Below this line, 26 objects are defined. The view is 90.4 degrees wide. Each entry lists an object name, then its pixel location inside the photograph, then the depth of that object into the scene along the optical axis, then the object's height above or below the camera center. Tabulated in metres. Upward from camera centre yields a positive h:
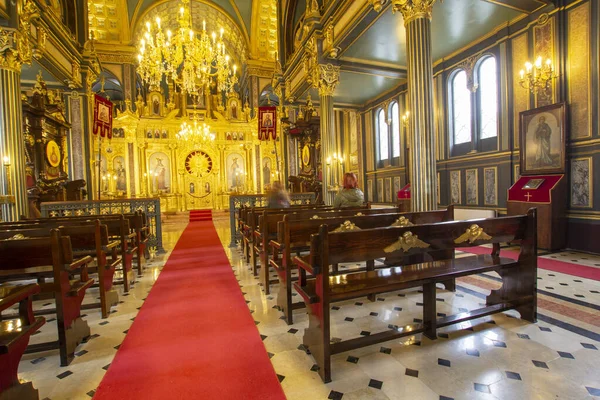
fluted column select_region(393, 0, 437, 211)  5.35 +1.61
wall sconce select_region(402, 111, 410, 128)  11.15 +2.68
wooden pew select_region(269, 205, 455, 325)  3.54 -0.48
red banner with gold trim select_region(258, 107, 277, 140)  12.45 +3.11
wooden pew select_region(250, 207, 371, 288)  4.48 -0.58
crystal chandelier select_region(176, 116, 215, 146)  15.60 +3.32
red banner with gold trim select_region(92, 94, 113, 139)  9.38 +2.70
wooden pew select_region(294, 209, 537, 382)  2.43 -0.82
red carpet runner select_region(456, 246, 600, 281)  4.76 -1.45
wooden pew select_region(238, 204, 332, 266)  5.61 -0.62
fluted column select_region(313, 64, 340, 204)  9.41 +2.42
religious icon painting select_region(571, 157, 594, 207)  6.13 +0.03
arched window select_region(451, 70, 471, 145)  9.46 +2.56
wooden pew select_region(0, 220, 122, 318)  3.56 -0.50
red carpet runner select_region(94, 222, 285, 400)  2.26 -1.47
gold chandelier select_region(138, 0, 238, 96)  7.84 +4.00
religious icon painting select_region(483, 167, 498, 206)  8.41 +0.01
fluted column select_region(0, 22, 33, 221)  6.89 +1.83
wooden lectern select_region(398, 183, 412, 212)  10.77 -0.24
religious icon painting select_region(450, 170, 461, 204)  9.66 +0.02
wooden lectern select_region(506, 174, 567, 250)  6.26 -0.45
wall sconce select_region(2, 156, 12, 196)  6.83 +0.65
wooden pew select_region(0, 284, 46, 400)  1.80 -0.84
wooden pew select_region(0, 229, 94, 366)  2.68 -0.67
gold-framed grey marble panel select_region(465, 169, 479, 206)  9.07 +0.03
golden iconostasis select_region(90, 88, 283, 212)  19.42 +2.87
